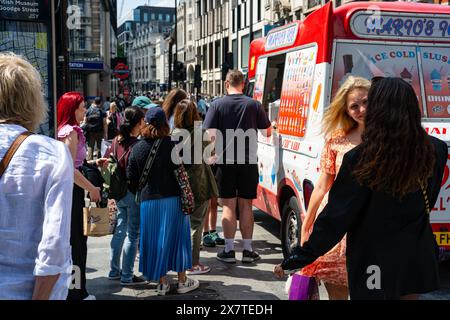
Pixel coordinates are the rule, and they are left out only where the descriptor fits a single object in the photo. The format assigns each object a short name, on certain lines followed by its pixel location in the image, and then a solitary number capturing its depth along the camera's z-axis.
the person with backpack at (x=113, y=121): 14.57
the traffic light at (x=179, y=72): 27.42
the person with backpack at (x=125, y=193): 5.12
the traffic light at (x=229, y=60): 18.95
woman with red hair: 4.16
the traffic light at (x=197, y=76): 27.62
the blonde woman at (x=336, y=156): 3.22
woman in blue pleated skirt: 4.80
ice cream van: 4.90
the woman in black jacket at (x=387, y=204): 2.43
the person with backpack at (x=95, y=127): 14.44
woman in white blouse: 2.03
